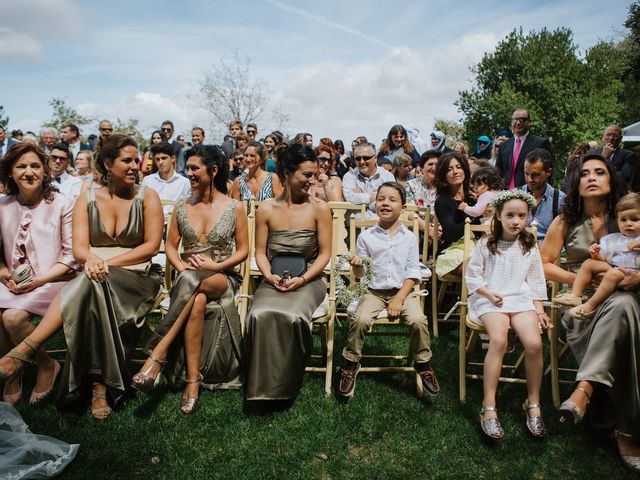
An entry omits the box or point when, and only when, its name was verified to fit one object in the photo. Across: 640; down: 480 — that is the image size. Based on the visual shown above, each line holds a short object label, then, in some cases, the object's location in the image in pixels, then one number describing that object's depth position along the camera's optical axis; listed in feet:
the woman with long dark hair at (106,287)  12.75
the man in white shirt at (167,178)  22.33
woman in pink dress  13.92
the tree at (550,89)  103.55
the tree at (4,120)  116.06
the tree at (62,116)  122.52
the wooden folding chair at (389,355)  14.25
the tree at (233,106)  107.16
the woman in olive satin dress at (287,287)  13.25
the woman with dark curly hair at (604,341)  11.11
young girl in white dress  12.30
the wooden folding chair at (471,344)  13.65
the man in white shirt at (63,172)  23.98
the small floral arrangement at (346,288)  14.79
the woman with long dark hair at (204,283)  13.51
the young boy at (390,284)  13.89
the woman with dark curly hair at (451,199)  17.90
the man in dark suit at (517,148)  26.76
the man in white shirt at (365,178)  23.75
